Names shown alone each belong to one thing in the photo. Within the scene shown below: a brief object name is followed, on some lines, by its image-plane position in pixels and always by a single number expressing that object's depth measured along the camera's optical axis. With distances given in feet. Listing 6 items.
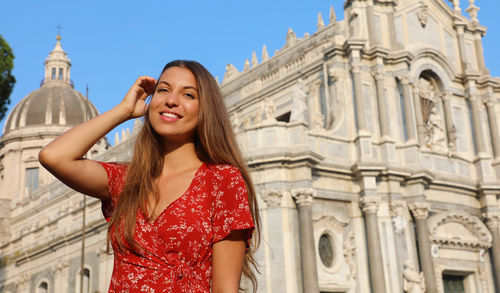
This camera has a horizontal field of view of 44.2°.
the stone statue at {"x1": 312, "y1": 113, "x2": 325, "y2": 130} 66.69
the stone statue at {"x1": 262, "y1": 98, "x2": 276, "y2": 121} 63.93
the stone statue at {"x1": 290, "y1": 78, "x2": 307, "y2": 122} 63.72
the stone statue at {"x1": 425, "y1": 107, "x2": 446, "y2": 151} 73.78
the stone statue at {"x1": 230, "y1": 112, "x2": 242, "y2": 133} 71.41
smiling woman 7.34
